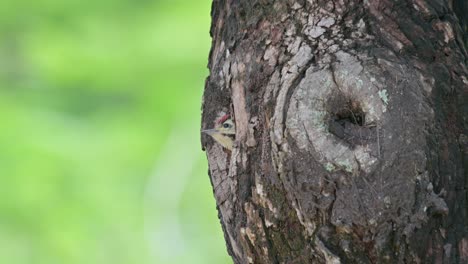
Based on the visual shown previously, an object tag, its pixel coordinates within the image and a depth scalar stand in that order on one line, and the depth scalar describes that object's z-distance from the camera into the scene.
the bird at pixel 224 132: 5.93
